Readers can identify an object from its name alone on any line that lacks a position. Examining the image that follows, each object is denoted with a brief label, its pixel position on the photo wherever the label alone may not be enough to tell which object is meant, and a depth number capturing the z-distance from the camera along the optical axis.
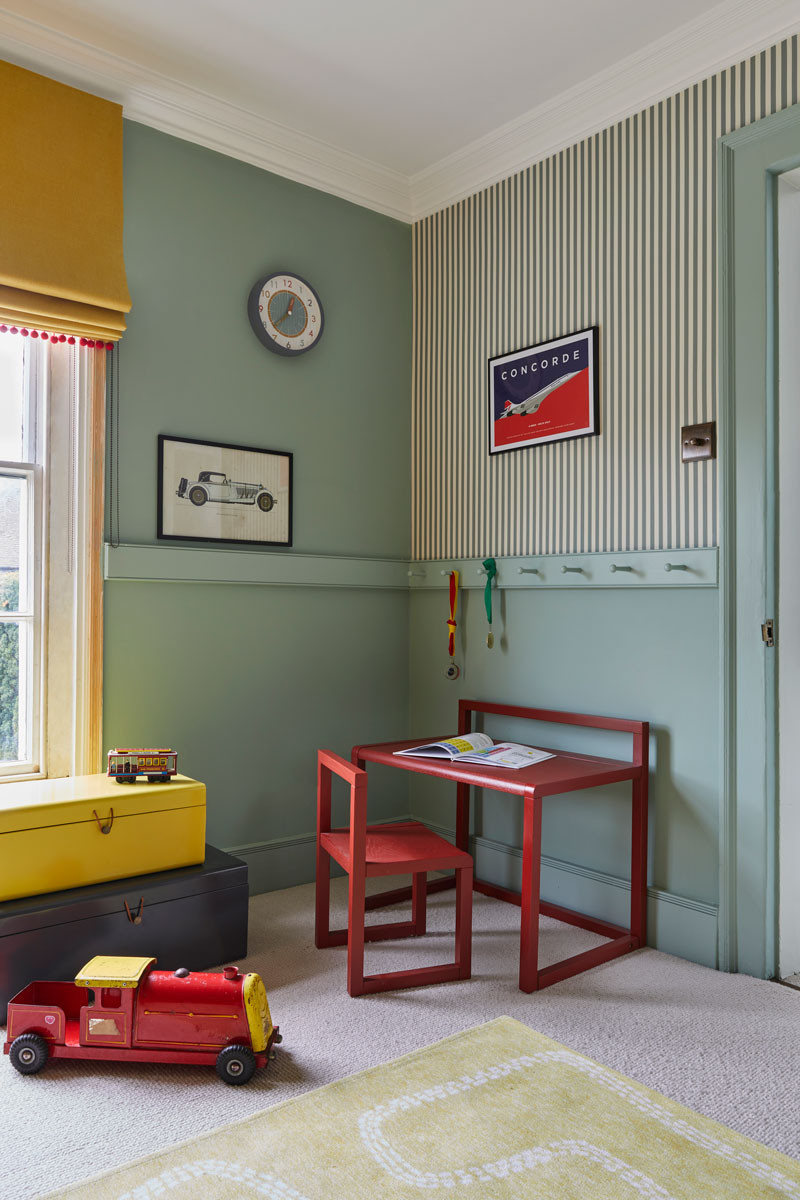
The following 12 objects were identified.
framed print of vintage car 2.82
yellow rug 1.46
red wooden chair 2.20
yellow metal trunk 2.12
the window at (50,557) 2.57
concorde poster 2.80
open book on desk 2.54
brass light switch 2.44
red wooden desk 2.23
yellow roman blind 2.40
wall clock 3.02
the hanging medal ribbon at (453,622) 3.26
